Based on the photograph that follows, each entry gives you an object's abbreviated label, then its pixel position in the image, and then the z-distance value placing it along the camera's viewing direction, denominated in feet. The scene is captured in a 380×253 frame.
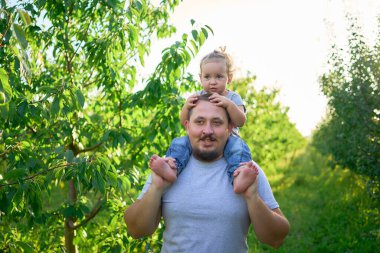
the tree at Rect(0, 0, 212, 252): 11.26
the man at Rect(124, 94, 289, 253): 8.57
